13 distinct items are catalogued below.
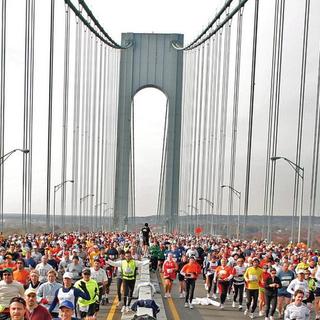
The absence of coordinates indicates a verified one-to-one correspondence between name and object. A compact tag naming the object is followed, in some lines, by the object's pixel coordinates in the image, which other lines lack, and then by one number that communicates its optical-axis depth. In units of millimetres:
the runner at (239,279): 14609
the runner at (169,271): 15523
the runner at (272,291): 12570
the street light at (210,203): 50559
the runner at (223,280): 14375
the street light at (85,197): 53719
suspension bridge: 30016
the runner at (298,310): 9266
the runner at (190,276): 14258
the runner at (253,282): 13320
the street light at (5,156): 25969
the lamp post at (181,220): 67844
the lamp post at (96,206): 61344
